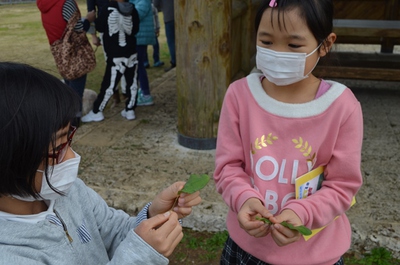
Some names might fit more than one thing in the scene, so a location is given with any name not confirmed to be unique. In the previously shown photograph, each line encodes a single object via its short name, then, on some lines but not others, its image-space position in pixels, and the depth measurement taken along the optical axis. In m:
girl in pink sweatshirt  1.48
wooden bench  4.89
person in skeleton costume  4.45
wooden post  3.50
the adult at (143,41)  4.97
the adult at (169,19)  6.98
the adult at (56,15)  4.36
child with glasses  1.11
